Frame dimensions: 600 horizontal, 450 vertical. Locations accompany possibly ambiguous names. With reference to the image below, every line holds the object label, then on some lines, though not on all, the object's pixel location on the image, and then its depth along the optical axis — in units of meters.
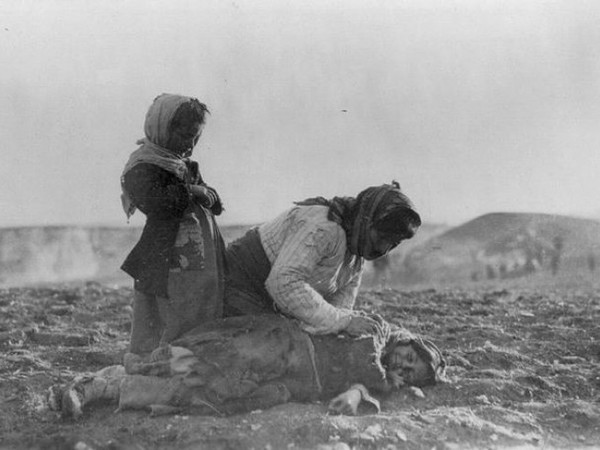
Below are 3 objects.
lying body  3.84
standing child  4.10
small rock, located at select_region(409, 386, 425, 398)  4.25
